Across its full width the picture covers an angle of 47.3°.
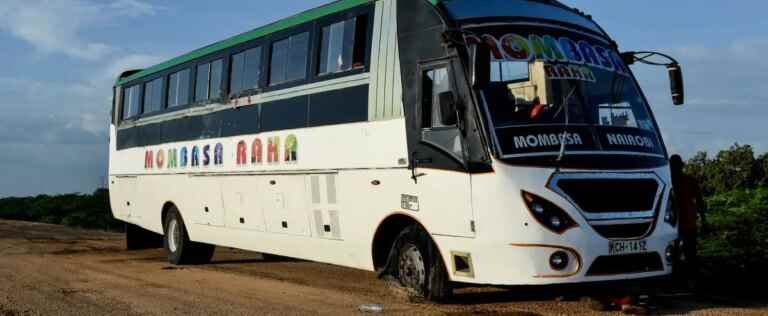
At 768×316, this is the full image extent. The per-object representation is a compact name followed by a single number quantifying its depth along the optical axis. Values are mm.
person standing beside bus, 9352
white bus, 8273
